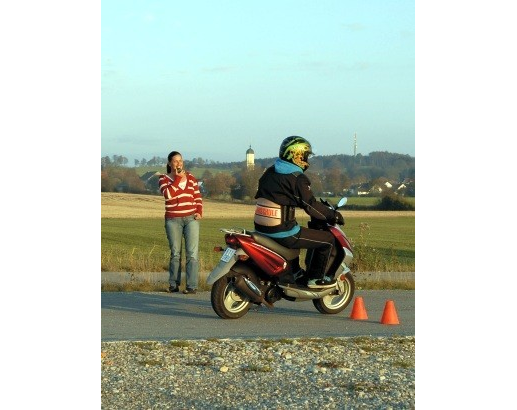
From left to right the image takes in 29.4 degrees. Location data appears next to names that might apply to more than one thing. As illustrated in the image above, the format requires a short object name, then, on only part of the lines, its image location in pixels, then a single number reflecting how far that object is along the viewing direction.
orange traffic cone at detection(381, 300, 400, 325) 11.93
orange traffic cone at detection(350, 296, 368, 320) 12.28
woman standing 14.84
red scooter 11.88
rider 11.80
